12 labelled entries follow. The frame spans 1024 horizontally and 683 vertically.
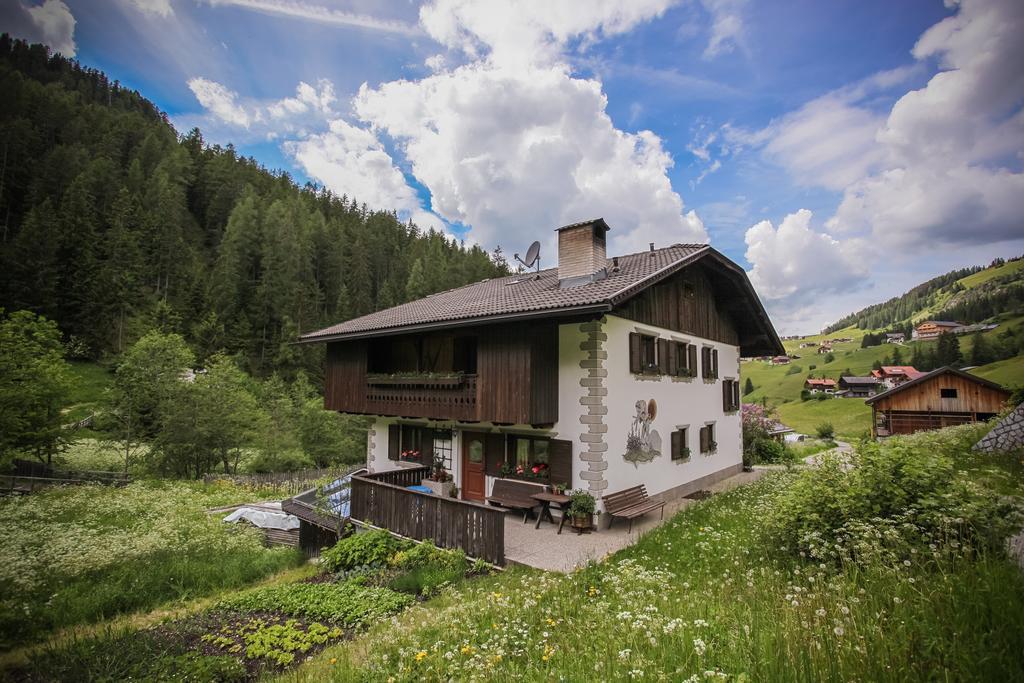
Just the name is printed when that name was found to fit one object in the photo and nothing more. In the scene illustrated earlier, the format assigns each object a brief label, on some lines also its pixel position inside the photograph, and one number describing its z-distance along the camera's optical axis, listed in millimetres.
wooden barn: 26016
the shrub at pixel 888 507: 4477
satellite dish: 16516
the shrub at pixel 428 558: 8781
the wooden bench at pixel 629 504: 10742
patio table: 10719
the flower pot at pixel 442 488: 13555
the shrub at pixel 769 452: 22422
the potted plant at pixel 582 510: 10484
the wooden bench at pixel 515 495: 11444
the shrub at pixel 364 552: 9883
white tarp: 15766
